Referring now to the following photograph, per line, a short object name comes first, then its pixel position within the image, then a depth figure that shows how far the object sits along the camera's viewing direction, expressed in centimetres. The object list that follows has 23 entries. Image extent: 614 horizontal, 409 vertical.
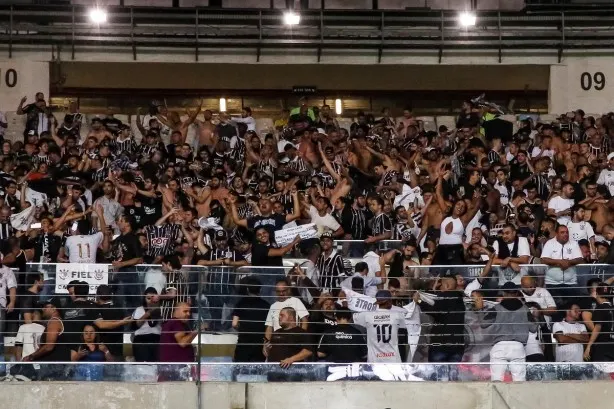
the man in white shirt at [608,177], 2152
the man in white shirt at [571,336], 1521
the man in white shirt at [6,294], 1505
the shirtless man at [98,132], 2331
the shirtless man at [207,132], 2386
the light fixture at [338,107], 2984
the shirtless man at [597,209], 1977
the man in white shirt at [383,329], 1526
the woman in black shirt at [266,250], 1777
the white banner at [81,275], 1530
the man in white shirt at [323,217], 1920
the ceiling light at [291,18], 2736
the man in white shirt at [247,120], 2467
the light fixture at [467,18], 2747
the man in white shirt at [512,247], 1757
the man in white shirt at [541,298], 1533
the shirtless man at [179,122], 2428
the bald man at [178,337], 1500
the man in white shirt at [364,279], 1641
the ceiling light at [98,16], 2686
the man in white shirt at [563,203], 1998
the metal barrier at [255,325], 1478
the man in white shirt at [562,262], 1546
